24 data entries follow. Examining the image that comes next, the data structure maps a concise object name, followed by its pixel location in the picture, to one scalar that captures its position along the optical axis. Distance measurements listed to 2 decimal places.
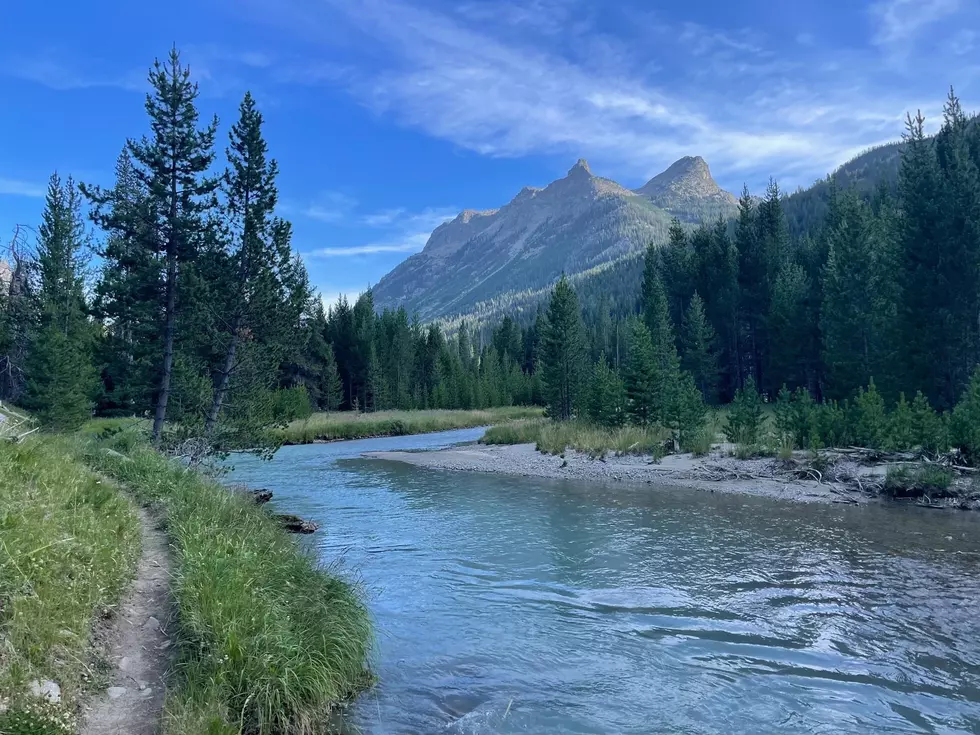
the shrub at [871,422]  19.67
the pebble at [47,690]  3.97
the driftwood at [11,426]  9.34
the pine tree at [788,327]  46.91
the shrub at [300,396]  53.21
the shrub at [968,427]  16.86
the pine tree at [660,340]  28.68
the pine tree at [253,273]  21.06
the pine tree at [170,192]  20.06
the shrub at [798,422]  21.89
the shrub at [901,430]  18.92
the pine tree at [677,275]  67.56
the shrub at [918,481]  16.30
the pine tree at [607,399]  32.34
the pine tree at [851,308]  34.66
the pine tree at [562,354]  45.84
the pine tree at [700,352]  55.09
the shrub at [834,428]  21.08
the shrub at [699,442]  24.45
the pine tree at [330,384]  71.62
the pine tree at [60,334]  29.52
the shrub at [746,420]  23.73
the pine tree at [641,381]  31.48
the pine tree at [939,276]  27.78
